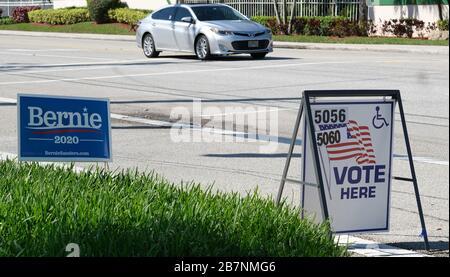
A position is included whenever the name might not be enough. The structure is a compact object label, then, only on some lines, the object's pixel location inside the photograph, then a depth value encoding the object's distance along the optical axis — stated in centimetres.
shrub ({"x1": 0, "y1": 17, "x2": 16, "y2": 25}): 6306
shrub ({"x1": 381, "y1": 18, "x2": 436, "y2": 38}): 3750
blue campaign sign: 770
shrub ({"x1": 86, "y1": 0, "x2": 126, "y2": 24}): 5284
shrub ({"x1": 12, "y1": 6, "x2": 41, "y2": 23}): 6253
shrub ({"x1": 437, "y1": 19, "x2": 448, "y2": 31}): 3588
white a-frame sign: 673
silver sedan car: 2517
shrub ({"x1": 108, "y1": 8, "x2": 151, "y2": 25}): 4973
